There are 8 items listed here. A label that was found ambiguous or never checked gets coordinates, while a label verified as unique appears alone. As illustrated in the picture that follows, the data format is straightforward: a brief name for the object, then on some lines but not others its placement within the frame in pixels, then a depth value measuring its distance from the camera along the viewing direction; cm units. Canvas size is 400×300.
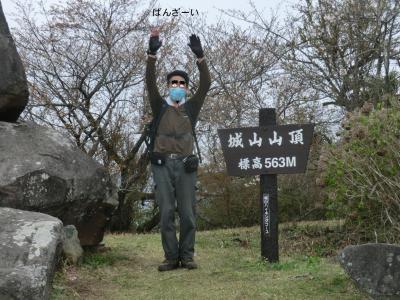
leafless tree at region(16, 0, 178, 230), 1231
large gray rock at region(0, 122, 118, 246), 492
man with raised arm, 529
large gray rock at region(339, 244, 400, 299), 358
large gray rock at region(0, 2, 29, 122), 538
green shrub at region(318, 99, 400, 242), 558
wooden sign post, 550
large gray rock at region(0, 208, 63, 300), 329
